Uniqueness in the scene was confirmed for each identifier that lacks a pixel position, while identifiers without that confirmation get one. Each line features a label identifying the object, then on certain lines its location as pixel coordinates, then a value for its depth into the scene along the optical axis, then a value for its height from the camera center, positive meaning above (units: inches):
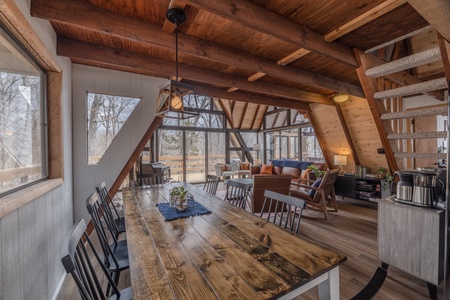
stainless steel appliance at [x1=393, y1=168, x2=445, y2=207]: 74.2 -16.2
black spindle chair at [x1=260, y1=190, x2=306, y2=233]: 68.8 -19.8
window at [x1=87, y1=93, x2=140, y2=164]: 125.3 +19.7
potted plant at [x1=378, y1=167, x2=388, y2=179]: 179.9 -24.3
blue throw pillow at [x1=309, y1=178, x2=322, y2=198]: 161.8 -32.5
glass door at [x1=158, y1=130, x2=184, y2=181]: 292.7 -5.0
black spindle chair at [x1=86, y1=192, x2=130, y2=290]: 63.1 -36.2
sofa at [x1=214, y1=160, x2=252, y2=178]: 310.0 -36.6
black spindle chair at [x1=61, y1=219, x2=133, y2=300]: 32.5 -21.7
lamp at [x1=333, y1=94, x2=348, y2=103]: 164.2 +40.1
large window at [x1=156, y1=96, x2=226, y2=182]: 297.0 +6.2
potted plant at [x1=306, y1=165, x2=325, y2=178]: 179.7 -24.4
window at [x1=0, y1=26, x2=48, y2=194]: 52.1 +9.2
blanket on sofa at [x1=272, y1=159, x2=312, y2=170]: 247.9 -23.0
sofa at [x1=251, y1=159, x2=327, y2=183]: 220.8 -28.7
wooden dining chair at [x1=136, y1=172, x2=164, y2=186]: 163.2 -25.8
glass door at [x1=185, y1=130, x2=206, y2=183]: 315.3 -15.0
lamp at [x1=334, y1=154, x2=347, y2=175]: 204.6 -14.7
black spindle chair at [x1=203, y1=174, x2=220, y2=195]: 128.4 -25.5
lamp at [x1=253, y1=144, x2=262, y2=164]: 354.3 -2.5
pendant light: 73.0 +22.5
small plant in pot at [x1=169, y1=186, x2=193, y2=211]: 78.1 -20.9
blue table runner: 72.1 -25.0
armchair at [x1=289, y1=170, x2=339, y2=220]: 154.1 -38.8
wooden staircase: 80.1 +27.5
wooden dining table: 35.1 -25.1
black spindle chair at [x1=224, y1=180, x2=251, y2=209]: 98.7 -22.6
